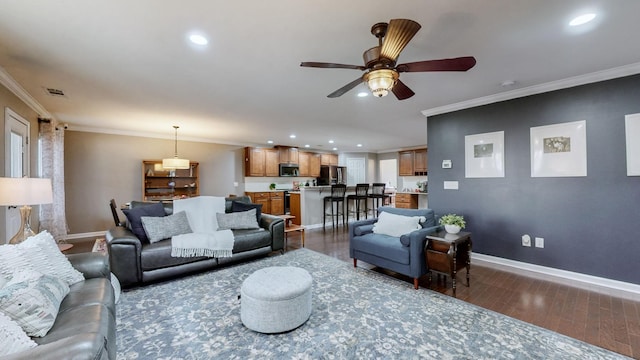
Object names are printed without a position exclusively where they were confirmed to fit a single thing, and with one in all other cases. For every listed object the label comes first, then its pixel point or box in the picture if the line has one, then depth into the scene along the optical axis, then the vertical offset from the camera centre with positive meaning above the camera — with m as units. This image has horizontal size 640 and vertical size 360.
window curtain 4.29 +0.22
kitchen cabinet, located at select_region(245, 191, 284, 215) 7.54 -0.58
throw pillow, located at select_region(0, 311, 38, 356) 1.03 -0.65
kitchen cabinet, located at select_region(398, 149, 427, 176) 8.17 +0.55
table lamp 2.12 -0.09
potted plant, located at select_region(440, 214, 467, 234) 3.02 -0.55
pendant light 5.55 +0.40
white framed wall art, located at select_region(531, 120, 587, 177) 3.06 +0.34
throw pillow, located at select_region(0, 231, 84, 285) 1.63 -0.51
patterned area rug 1.84 -1.24
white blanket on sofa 3.26 -0.72
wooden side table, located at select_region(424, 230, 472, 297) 2.75 -0.83
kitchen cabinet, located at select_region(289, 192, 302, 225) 6.13 -0.67
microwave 8.13 +0.35
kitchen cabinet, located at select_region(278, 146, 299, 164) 8.19 +0.84
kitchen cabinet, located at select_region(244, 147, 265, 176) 7.56 +0.58
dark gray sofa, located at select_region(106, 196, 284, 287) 2.90 -0.95
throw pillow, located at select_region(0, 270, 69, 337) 1.24 -0.61
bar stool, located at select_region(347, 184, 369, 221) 6.81 -0.46
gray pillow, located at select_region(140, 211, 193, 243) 3.32 -0.60
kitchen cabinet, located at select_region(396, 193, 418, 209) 6.52 -0.55
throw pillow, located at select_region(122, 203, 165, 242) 3.33 -0.48
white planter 3.01 -0.60
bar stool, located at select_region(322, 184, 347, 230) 6.34 -0.44
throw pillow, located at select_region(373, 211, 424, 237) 3.31 -0.60
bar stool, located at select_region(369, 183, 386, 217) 7.28 -0.40
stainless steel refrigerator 9.16 +0.19
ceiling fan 1.67 +0.83
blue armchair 2.86 -0.82
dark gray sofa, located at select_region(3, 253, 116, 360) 0.99 -0.77
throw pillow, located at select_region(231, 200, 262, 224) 4.26 -0.43
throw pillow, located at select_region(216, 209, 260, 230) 3.98 -0.62
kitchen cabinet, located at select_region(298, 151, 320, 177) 8.69 +0.58
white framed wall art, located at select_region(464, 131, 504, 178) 3.67 +0.35
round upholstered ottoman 2.05 -1.01
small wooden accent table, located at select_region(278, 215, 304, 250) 4.63 -0.88
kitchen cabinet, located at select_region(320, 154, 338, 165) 9.27 +0.78
